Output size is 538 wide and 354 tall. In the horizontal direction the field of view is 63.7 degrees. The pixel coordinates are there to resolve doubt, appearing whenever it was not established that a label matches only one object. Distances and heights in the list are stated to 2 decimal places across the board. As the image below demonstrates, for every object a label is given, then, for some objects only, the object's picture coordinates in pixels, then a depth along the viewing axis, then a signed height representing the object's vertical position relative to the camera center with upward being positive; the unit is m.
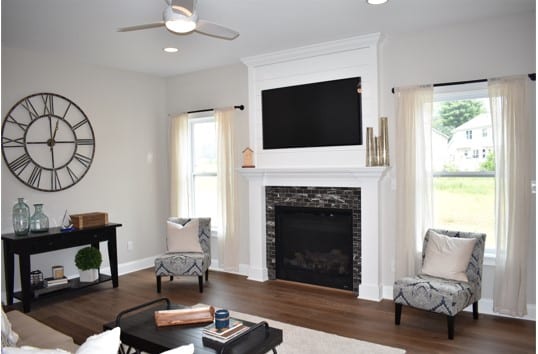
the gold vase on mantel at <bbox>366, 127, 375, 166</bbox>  4.52 +0.22
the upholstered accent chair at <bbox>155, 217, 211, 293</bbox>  4.94 -0.99
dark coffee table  2.57 -1.05
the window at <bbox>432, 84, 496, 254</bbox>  4.16 +0.01
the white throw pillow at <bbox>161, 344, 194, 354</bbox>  1.63 -0.68
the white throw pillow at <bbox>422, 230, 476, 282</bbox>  3.78 -0.81
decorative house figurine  5.39 +0.14
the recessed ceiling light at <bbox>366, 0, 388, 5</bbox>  3.44 +1.32
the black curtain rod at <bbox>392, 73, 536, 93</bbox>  4.01 +0.78
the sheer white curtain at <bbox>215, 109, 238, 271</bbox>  5.64 -0.17
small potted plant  4.96 -1.04
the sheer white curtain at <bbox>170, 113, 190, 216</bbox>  6.17 +0.07
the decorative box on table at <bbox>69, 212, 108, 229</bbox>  4.89 -0.54
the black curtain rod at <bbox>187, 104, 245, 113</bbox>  5.55 +0.81
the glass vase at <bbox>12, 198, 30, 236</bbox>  4.43 -0.45
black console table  4.33 -0.76
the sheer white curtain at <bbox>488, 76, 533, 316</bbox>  3.77 -0.21
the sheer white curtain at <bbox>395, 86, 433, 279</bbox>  4.27 -0.06
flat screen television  4.71 +0.61
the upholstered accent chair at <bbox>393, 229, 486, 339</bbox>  3.50 -1.04
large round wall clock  4.76 +0.37
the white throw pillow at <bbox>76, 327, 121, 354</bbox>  1.63 -0.66
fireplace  4.76 -0.60
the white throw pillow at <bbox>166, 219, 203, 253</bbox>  5.25 -0.83
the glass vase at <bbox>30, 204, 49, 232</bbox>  4.67 -0.51
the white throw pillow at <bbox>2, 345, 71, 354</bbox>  1.60 -0.67
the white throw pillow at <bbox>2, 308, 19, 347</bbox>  2.36 -0.90
